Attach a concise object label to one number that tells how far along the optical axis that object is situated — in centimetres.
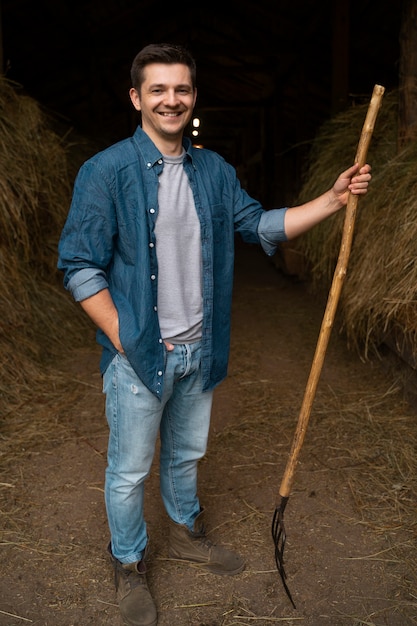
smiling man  177
